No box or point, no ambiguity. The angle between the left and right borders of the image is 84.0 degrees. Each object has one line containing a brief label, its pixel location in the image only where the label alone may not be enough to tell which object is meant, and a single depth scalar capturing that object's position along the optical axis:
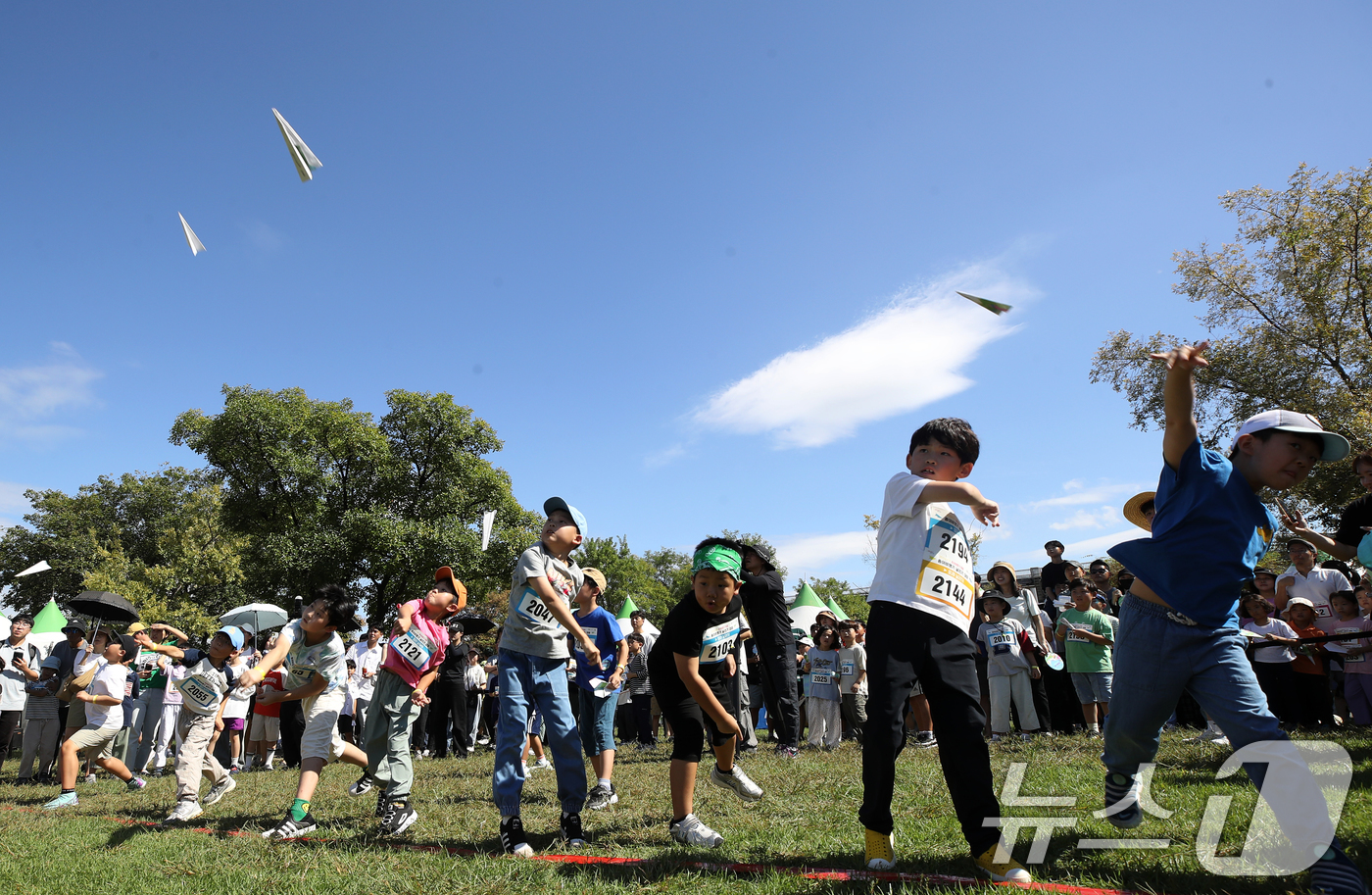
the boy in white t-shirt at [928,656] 3.16
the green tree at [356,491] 30.47
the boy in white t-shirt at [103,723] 7.78
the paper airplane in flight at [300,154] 5.18
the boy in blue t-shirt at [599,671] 7.02
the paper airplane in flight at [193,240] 6.14
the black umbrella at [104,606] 12.38
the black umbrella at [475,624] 8.59
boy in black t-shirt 4.30
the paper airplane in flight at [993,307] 3.72
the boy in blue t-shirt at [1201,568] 2.95
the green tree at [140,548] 38.84
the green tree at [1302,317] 20.69
